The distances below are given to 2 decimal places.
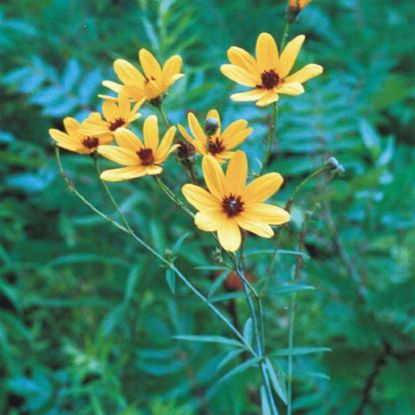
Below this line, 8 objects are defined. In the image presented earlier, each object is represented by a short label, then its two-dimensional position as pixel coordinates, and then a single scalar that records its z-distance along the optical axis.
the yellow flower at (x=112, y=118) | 0.57
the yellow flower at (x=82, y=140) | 0.58
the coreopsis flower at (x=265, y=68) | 0.56
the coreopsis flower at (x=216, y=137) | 0.56
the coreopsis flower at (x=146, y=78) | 0.58
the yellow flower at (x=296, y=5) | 0.60
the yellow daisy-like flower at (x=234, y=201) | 0.52
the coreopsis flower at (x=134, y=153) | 0.55
